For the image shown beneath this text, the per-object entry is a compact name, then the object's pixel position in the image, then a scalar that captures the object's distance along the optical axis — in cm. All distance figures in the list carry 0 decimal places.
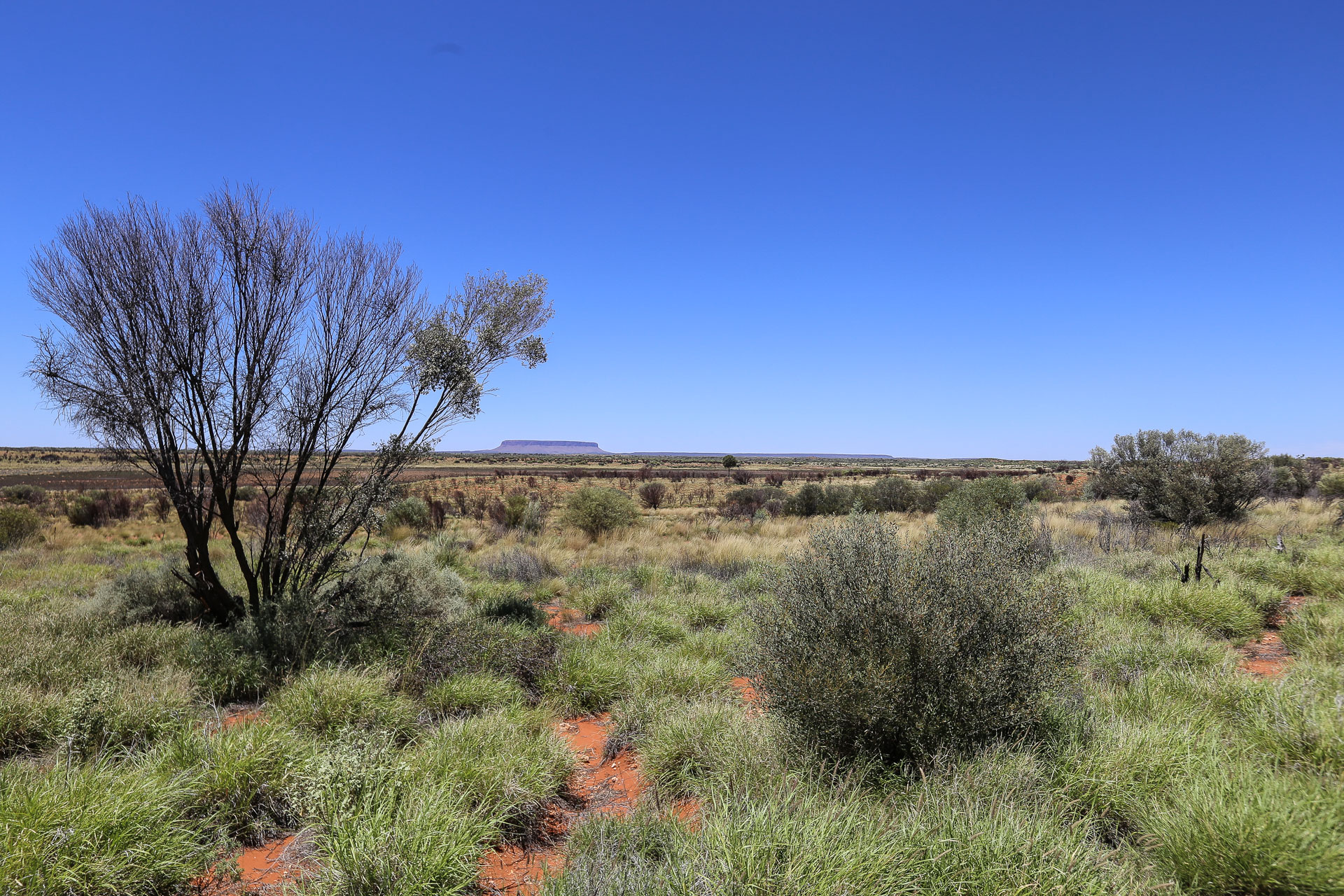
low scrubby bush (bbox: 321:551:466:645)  787
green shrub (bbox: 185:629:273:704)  618
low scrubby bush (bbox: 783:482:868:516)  2648
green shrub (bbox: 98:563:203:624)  844
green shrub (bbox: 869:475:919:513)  2791
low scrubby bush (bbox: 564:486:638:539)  1981
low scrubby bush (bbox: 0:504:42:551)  1730
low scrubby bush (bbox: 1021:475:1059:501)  2957
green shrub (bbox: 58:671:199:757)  448
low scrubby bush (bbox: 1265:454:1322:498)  2688
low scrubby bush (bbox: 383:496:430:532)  2038
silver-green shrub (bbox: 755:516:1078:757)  387
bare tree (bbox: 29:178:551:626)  708
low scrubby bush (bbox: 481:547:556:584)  1299
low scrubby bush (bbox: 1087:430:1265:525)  1652
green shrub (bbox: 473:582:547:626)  914
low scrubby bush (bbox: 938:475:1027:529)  1541
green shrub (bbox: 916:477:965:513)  2702
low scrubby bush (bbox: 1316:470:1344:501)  2436
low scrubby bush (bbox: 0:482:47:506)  2838
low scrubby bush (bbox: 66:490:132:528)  2266
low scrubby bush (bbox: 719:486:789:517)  2727
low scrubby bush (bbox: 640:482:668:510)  3169
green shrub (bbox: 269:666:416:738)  511
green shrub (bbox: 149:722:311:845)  383
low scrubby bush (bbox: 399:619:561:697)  656
